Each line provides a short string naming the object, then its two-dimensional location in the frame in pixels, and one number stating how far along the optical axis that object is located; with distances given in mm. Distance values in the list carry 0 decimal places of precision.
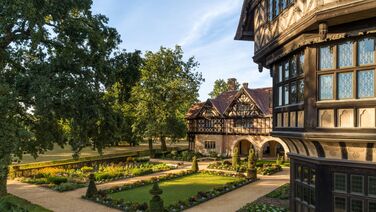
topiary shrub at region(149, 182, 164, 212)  16438
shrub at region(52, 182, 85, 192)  23320
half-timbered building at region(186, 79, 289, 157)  40594
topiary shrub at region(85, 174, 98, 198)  20734
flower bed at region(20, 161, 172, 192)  25219
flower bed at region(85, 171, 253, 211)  18328
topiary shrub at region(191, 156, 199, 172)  30859
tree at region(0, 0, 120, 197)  13497
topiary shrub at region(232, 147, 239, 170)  32188
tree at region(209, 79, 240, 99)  79750
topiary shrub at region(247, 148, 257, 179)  26784
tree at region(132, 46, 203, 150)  42969
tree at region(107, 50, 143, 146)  17817
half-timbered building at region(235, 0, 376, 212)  8164
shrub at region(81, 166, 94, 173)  30906
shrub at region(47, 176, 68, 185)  25269
